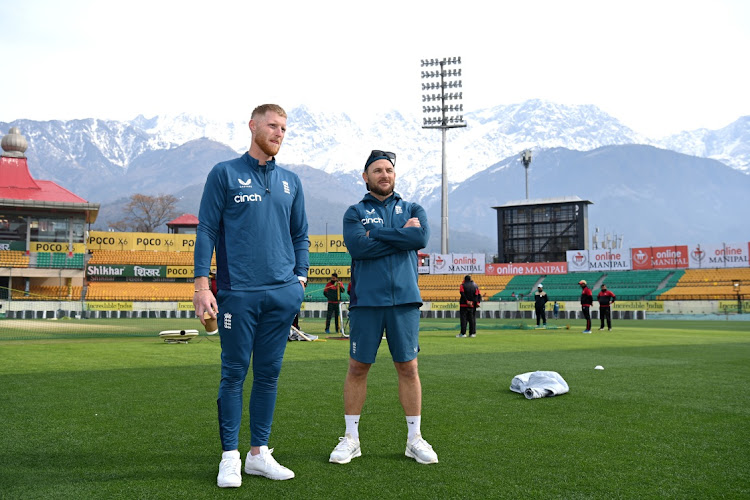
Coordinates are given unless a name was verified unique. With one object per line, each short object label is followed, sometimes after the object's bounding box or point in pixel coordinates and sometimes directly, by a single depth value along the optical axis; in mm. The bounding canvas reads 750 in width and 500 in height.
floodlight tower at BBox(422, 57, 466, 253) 58969
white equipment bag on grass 6645
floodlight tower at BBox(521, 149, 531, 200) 66938
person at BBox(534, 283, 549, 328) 27156
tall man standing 3951
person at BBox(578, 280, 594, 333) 21500
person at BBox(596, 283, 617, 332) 22938
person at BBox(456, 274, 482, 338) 18797
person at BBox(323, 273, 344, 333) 20178
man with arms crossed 4457
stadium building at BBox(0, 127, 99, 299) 48500
